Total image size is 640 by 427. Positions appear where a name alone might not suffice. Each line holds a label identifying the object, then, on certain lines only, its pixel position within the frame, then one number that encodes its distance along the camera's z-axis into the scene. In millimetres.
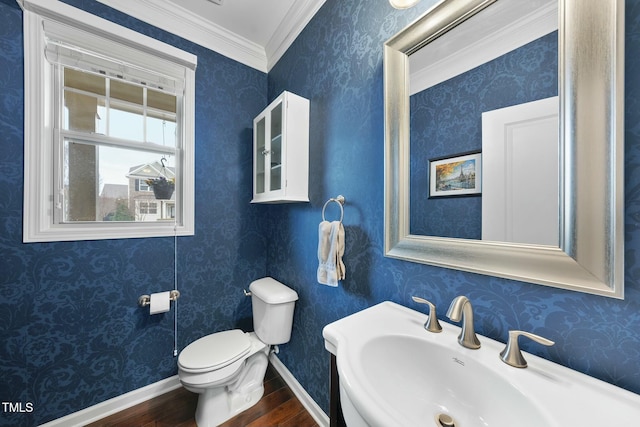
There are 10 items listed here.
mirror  498
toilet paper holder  1434
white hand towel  1104
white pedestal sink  452
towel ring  1162
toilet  1251
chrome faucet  647
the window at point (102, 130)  1202
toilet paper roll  1422
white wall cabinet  1360
